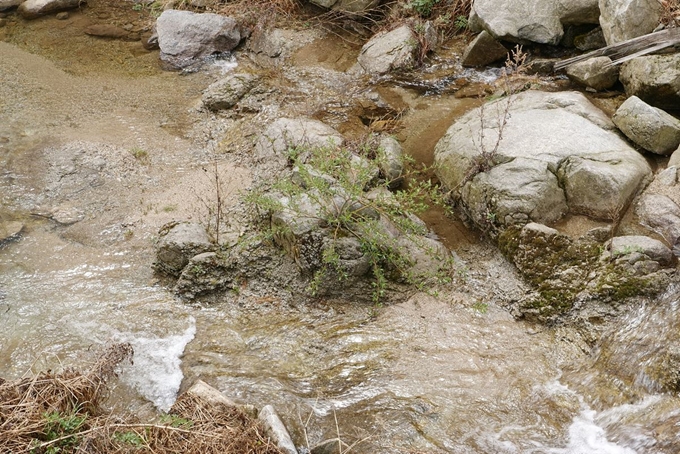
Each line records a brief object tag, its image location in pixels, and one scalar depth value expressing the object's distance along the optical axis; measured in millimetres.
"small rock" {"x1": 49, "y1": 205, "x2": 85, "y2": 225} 6422
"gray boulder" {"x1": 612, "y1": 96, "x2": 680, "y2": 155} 6129
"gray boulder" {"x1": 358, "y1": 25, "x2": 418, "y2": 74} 8719
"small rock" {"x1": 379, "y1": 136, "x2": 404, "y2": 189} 6598
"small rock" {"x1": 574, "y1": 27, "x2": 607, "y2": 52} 8148
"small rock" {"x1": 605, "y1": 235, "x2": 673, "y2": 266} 5117
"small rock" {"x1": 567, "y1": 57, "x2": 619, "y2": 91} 7340
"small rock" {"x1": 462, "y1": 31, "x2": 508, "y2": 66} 8453
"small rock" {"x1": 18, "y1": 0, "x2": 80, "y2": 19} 11039
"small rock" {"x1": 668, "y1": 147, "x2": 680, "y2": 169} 5906
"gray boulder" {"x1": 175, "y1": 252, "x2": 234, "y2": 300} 5523
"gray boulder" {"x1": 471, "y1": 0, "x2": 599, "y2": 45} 8164
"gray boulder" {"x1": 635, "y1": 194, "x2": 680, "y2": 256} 5465
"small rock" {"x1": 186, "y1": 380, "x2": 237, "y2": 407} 4277
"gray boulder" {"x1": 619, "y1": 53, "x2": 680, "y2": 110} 6562
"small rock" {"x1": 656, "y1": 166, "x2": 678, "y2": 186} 5793
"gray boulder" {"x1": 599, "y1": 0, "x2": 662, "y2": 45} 7141
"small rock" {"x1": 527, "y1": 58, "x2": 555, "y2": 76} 8078
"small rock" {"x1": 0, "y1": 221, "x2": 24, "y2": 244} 6168
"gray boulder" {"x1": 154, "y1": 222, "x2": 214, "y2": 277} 5633
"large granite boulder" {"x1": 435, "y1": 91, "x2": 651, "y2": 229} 5707
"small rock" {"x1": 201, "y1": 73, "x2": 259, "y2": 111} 8266
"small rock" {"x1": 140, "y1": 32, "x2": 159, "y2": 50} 10125
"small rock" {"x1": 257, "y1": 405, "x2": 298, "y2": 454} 3995
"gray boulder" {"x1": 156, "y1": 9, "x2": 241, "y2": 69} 9773
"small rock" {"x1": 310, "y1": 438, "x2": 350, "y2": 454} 4090
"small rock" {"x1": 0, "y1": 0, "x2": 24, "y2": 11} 11156
